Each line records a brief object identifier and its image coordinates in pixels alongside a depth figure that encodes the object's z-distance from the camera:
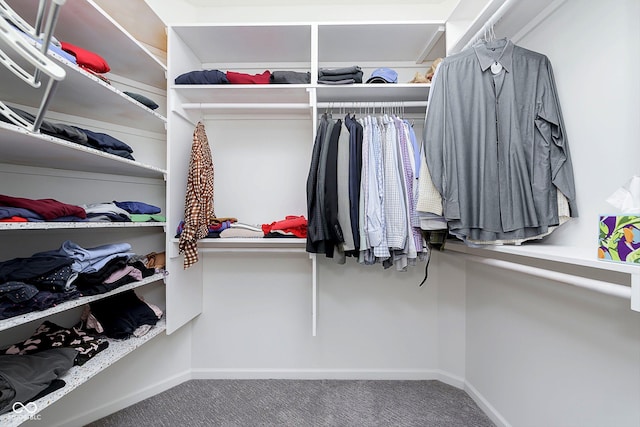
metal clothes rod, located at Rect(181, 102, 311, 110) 1.75
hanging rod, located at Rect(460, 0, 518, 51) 1.13
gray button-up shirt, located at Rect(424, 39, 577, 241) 1.13
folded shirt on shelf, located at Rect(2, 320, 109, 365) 1.21
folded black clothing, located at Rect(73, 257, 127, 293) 1.25
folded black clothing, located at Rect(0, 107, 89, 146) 1.00
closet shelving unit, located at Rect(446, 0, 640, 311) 0.75
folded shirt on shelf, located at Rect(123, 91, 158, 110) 1.52
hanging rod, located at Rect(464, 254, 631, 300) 0.72
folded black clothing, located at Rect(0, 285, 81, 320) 0.95
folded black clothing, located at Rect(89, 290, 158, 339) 1.49
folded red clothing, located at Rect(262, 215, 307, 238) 1.75
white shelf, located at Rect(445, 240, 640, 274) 0.72
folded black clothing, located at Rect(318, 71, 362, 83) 1.69
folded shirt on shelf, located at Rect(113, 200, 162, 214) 1.55
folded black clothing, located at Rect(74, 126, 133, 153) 1.27
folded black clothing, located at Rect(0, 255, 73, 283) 1.03
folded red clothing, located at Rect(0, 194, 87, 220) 1.04
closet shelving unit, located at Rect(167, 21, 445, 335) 1.71
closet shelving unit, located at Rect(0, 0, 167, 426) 1.11
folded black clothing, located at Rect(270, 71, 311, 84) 1.72
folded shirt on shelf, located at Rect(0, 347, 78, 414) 0.92
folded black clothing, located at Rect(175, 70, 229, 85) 1.72
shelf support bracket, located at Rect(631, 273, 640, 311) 0.67
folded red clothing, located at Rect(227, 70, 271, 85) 1.74
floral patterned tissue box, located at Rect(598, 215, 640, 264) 0.70
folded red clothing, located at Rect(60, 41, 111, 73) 1.21
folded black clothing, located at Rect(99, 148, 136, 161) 1.34
